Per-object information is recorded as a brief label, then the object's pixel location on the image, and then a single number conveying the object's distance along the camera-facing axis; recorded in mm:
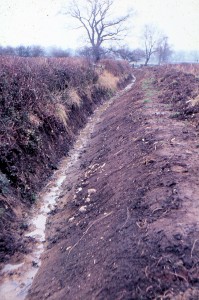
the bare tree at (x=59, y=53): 25258
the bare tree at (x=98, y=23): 33219
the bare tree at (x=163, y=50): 73438
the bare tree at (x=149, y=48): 69000
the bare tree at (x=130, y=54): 34131
